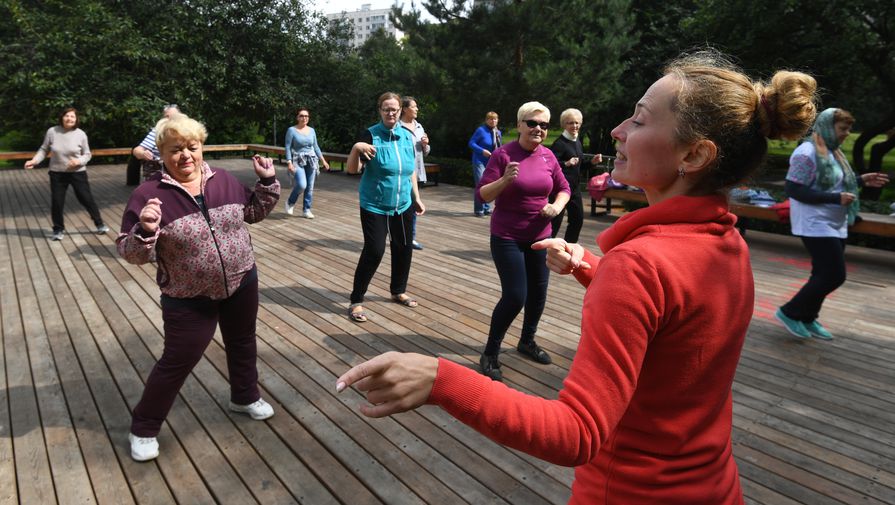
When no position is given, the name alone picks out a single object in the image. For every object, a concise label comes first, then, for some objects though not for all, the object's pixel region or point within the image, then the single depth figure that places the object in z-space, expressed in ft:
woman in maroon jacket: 8.80
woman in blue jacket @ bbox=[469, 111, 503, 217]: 33.09
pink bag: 31.63
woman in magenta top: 12.37
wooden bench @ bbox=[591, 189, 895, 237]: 23.20
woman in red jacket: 3.07
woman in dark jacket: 19.90
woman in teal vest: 15.80
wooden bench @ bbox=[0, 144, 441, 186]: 47.06
